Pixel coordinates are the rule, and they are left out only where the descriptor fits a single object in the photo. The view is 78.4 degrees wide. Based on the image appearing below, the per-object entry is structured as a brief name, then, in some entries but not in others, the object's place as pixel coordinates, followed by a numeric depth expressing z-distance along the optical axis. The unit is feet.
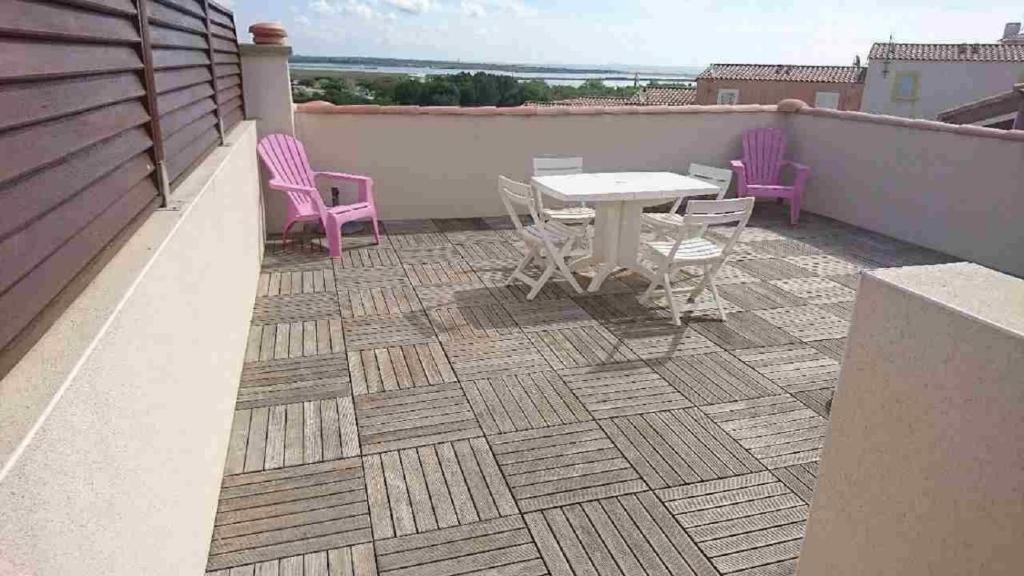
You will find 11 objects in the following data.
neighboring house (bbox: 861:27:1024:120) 89.25
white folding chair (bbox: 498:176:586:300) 13.94
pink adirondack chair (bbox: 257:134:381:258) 16.47
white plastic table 13.70
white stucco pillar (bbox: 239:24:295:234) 17.71
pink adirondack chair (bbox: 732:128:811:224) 22.39
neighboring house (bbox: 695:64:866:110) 110.42
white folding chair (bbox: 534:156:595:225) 16.60
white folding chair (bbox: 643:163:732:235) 16.01
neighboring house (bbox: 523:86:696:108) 120.44
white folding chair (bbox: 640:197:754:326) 12.45
